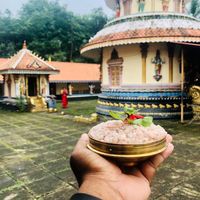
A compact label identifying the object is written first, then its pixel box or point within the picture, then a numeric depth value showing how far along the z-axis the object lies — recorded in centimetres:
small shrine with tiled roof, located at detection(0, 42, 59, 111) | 1706
